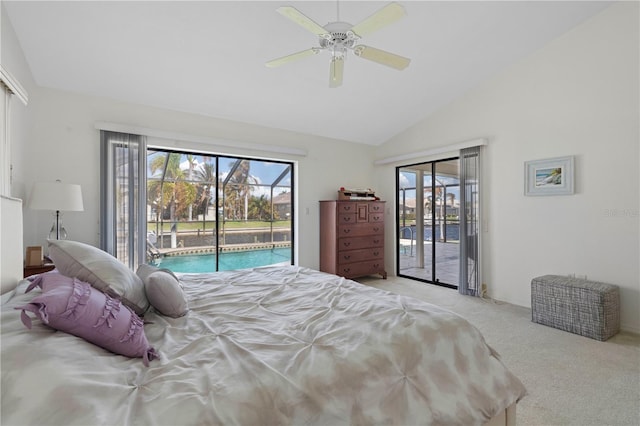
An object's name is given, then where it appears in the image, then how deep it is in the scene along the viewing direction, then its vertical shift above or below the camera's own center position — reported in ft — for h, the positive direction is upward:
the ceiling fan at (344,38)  5.94 +4.03
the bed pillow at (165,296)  4.79 -1.32
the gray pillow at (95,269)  4.10 -0.77
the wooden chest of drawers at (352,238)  15.39 -1.27
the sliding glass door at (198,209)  10.84 +0.25
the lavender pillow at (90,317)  2.98 -1.13
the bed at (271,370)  2.53 -1.71
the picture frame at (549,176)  10.91 +1.44
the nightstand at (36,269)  7.94 -1.46
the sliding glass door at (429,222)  15.42 -0.42
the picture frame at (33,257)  8.20 -1.17
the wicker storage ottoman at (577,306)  8.92 -2.95
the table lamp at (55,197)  8.09 +0.52
